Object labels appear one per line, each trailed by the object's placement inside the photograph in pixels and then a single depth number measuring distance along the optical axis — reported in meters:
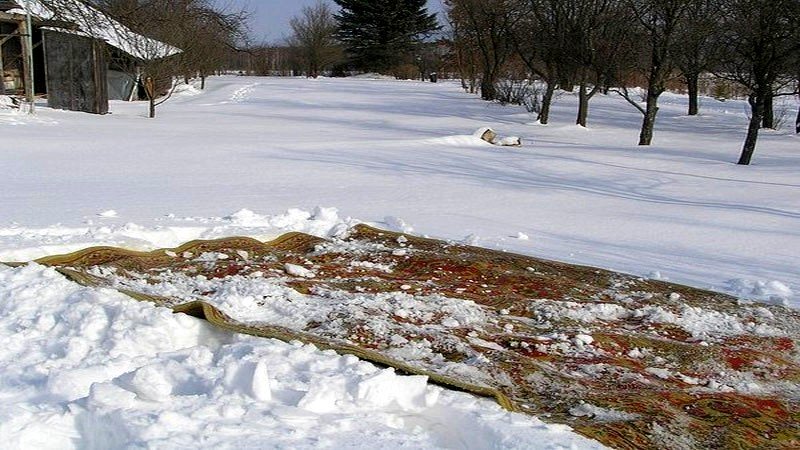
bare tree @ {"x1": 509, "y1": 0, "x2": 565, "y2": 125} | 21.52
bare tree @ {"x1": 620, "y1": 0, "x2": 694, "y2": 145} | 15.38
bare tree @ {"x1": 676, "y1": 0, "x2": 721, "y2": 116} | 15.58
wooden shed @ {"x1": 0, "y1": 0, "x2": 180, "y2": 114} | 18.27
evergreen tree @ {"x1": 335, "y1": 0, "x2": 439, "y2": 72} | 48.72
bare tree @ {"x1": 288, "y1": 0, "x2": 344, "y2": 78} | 52.91
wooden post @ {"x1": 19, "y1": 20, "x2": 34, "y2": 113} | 16.62
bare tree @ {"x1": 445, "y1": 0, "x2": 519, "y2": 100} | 26.27
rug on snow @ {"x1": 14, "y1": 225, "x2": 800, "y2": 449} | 3.19
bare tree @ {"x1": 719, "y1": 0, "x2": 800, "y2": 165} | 13.20
